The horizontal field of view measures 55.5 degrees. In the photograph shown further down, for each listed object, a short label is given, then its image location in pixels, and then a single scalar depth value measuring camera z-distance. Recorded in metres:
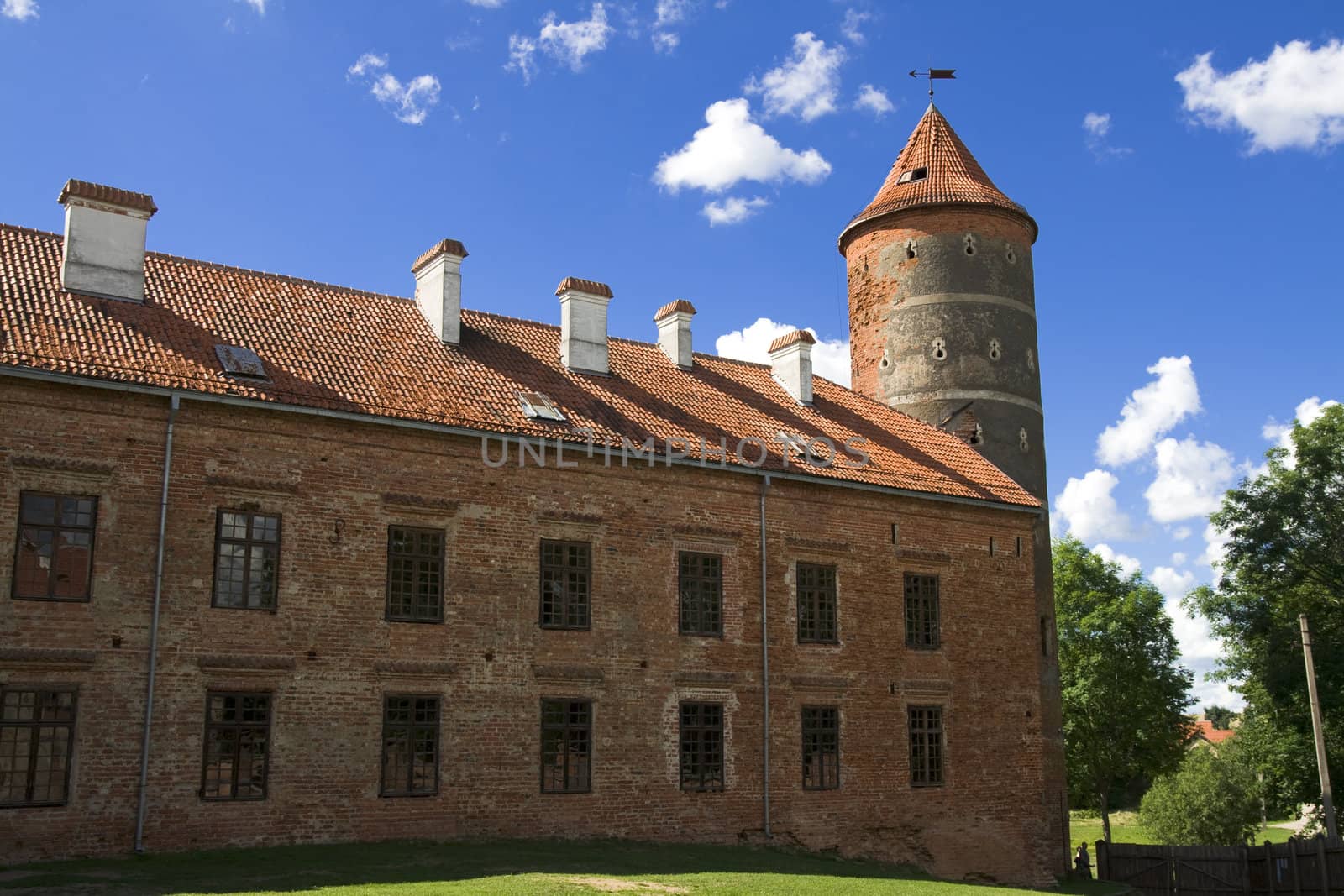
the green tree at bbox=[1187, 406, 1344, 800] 34.78
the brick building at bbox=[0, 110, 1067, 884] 17.19
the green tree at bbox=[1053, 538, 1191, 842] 47.41
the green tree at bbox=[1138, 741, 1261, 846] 48.69
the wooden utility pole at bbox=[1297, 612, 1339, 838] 28.58
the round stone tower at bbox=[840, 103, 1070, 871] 31.45
